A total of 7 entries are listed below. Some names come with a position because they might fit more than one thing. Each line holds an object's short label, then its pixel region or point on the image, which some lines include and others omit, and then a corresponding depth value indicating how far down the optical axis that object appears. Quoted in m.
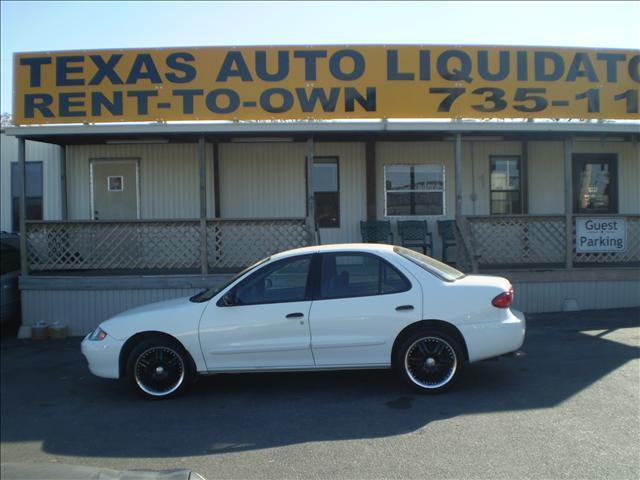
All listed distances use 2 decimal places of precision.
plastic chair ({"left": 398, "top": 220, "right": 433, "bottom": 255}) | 12.27
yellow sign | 10.19
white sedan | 5.71
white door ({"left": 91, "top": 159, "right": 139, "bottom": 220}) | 12.63
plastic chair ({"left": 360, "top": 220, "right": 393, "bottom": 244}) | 12.23
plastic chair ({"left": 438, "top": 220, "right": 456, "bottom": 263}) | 12.35
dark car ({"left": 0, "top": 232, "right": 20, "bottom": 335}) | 9.89
